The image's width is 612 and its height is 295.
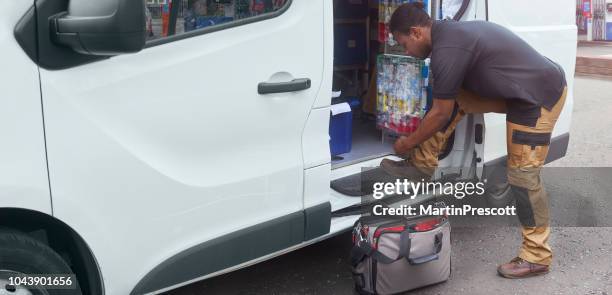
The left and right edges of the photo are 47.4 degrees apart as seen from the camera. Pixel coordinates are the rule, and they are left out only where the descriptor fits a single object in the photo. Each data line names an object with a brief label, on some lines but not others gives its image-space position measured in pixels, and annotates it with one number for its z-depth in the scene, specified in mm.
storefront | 19594
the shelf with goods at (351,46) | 5641
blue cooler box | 4562
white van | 2352
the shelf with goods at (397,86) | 4414
